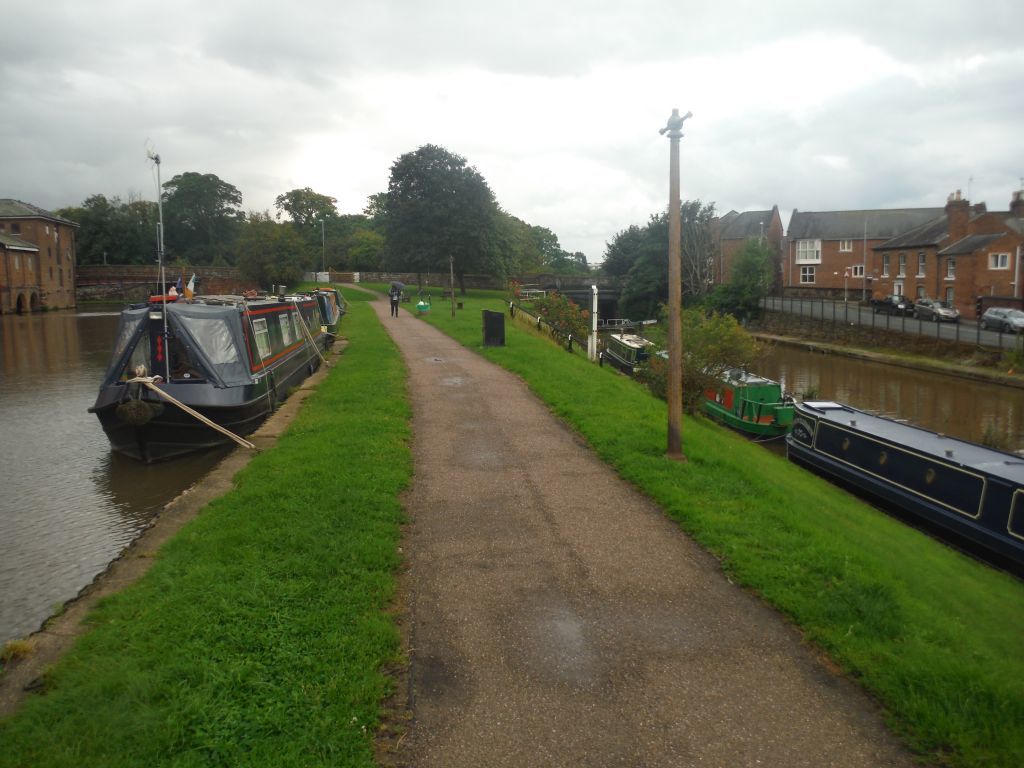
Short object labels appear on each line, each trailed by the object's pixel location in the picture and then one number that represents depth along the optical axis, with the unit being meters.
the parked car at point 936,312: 36.03
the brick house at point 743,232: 63.25
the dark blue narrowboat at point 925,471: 10.04
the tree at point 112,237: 79.19
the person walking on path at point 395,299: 34.69
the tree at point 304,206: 88.75
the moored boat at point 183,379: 11.63
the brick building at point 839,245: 56.59
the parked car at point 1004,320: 31.25
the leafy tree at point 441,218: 49.53
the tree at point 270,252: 50.81
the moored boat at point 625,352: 25.19
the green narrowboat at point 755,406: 18.56
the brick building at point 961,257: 39.06
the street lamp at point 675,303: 8.32
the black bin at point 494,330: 20.17
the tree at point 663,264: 54.00
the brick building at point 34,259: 51.84
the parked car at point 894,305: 39.66
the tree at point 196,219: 85.69
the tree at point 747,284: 49.72
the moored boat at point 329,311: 26.75
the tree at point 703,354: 15.12
